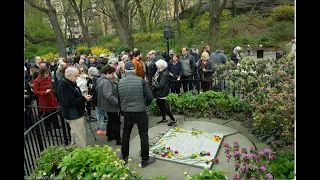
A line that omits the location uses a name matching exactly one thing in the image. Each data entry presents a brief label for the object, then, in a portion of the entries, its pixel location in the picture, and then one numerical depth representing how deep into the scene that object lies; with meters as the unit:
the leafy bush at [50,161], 3.59
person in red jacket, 6.70
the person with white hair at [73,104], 4.88
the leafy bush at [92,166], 3.35
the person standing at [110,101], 5.54
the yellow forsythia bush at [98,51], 23.17
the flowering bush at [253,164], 3.34
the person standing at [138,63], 8.35
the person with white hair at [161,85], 6.32
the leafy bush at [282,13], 29.49
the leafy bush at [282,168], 3.54
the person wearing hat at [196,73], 8.99
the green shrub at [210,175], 3.41
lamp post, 12.60
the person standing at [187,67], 9.06
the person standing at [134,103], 4.64
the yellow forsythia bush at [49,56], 27.98
